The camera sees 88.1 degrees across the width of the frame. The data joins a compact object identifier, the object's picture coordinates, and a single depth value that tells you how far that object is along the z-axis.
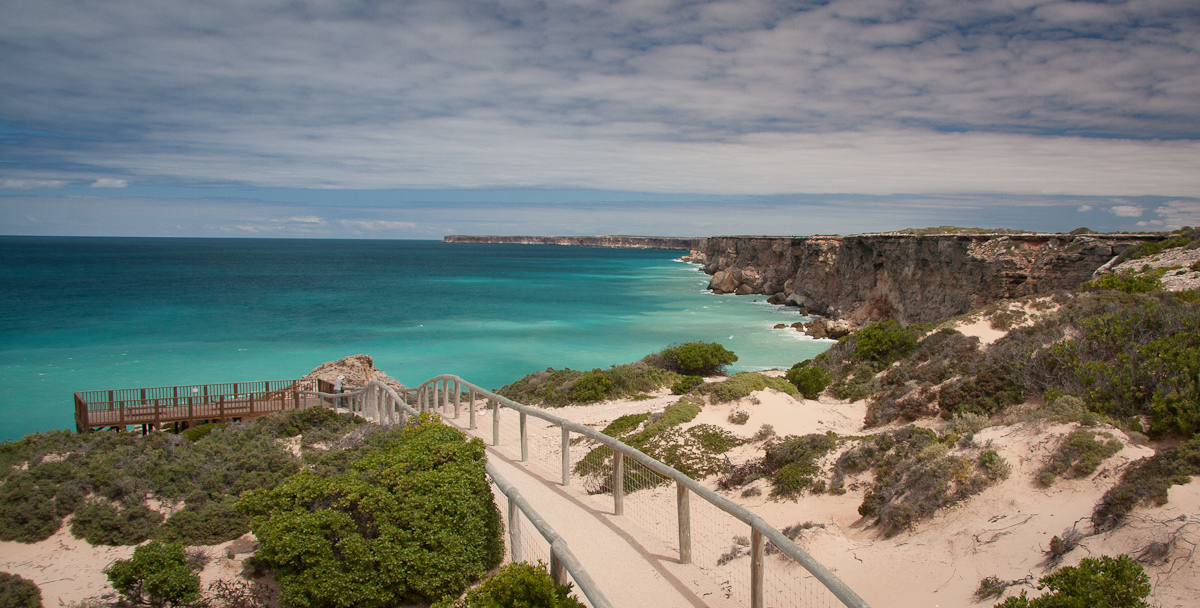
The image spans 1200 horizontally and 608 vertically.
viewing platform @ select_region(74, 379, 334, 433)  18.95
